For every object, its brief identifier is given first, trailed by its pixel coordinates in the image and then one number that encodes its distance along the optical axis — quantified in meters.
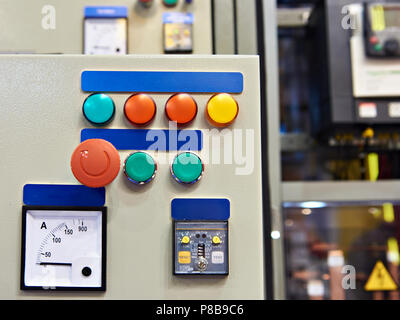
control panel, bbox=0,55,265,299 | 0.65
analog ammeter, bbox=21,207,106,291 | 0.64
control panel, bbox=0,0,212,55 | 0.98
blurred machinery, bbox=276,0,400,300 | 1.23
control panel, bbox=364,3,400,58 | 1.23
